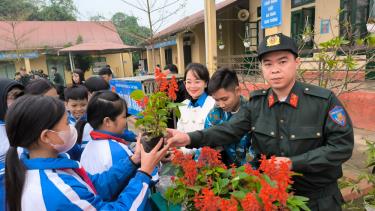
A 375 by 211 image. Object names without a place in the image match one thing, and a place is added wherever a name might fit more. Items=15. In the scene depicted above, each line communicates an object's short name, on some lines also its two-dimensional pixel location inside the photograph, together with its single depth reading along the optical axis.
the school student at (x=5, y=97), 2.18
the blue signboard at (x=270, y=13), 5.29
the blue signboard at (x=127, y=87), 7.10
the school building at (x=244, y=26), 6.82
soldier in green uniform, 1.52
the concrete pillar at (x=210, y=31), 8.93
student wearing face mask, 1.25
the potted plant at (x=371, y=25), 3.96
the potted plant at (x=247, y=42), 11.07
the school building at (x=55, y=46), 21.16
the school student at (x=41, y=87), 3.07
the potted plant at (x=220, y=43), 12.10
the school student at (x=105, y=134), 1.86
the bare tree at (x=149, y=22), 6.62
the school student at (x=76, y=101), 3.24
